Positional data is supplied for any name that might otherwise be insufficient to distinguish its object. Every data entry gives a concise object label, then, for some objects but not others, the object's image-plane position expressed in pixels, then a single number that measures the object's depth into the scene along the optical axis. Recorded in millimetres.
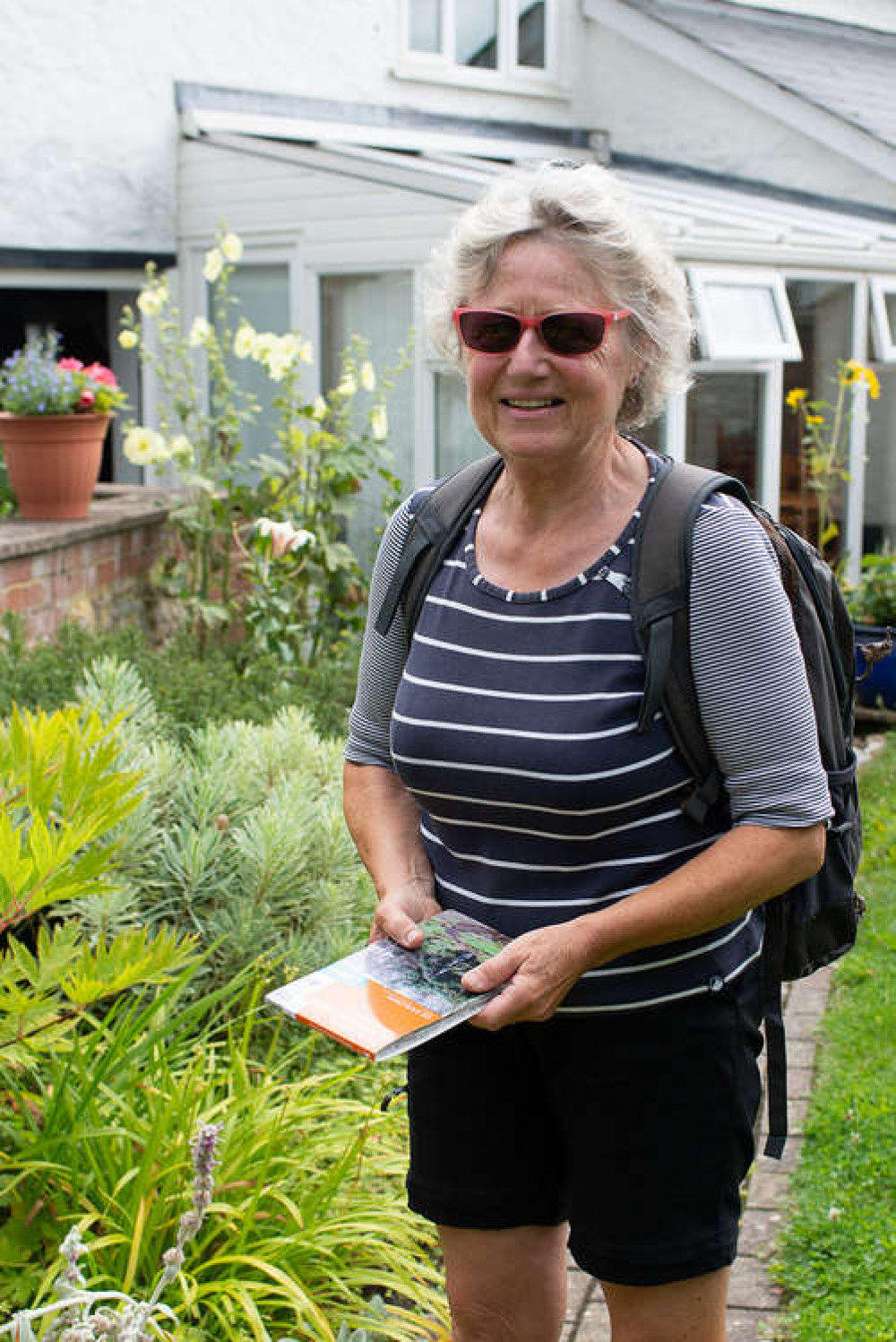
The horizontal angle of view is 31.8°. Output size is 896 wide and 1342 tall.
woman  2016
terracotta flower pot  7246
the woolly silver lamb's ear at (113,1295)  1693
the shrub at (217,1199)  2709
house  8609
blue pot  8156
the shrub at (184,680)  4668
